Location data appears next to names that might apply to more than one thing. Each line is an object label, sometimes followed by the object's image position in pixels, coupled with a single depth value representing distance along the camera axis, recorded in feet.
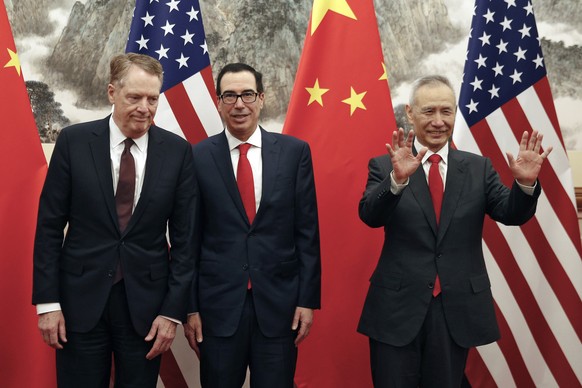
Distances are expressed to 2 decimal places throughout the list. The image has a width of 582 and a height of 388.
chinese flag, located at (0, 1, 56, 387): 8.77
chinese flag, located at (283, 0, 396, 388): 9.87
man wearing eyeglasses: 7.49
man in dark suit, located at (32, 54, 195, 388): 6.90
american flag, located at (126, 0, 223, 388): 10.00
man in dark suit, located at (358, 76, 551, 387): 7.17
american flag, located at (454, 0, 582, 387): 10.11
